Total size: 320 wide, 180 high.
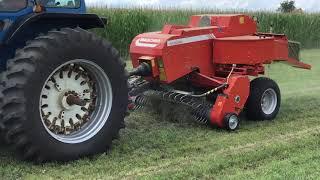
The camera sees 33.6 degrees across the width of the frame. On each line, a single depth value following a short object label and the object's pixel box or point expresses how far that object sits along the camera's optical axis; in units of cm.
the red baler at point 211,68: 618
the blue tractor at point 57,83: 423
